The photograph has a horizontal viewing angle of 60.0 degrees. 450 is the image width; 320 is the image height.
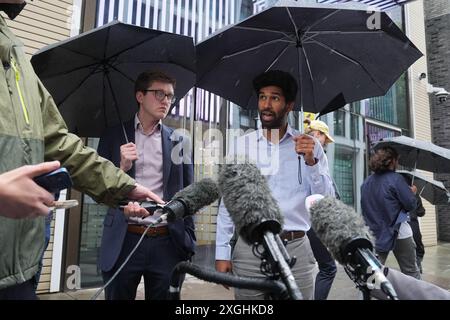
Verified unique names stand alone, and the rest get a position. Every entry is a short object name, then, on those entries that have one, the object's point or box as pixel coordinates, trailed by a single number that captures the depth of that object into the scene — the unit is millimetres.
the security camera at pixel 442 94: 13560
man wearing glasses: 2508
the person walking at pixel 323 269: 4172
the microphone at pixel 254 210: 1149
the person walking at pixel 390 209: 4820
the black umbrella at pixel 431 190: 7558
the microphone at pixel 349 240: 1126
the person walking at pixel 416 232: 6684
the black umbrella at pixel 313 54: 2748
